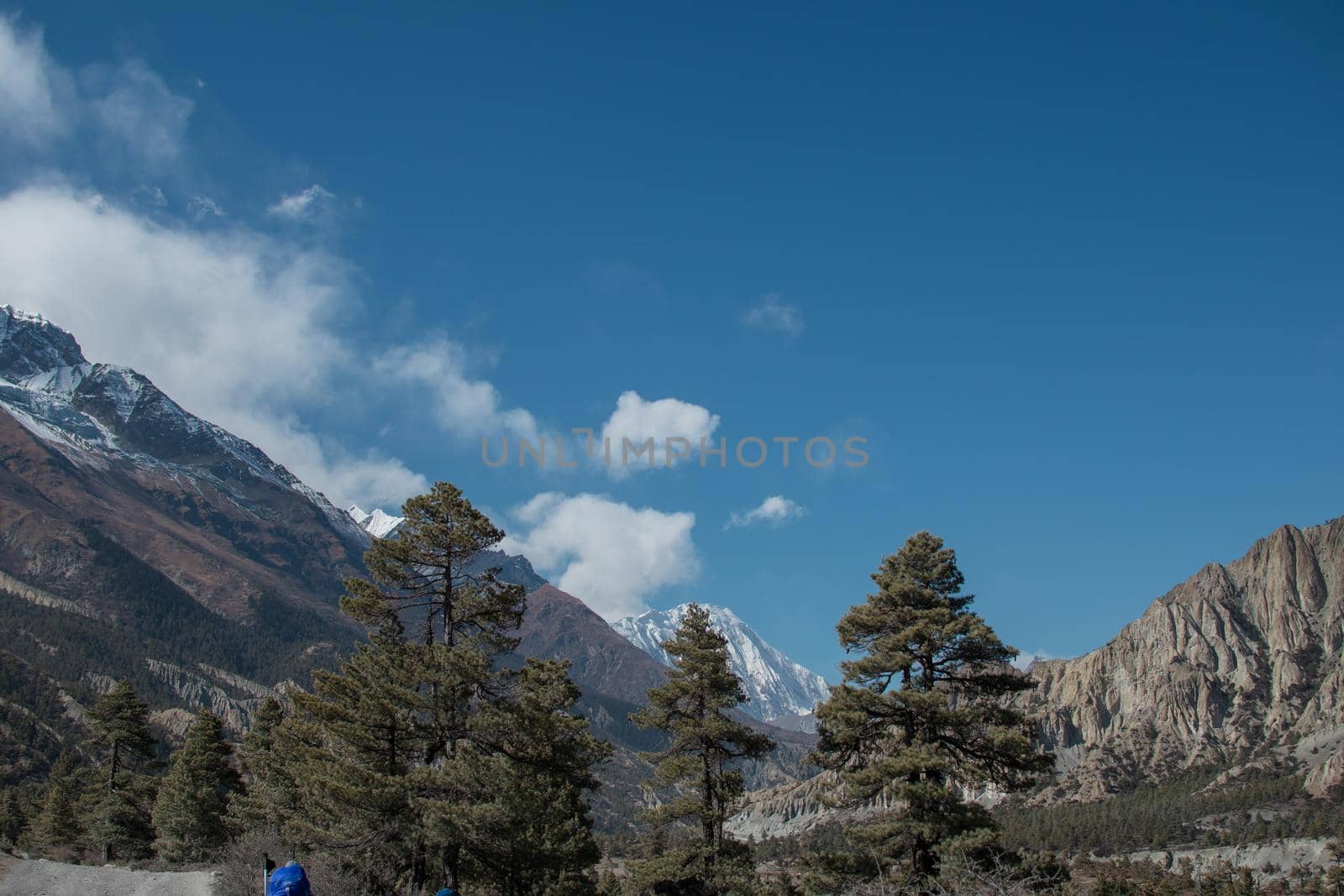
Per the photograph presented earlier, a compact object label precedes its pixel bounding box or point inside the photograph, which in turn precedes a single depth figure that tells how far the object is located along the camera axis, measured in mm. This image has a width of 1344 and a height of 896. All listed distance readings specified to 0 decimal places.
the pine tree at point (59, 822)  59969
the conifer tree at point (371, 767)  23844
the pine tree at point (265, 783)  36125
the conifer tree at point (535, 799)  23219
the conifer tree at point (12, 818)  69312
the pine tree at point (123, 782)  49406
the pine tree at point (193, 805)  44969
